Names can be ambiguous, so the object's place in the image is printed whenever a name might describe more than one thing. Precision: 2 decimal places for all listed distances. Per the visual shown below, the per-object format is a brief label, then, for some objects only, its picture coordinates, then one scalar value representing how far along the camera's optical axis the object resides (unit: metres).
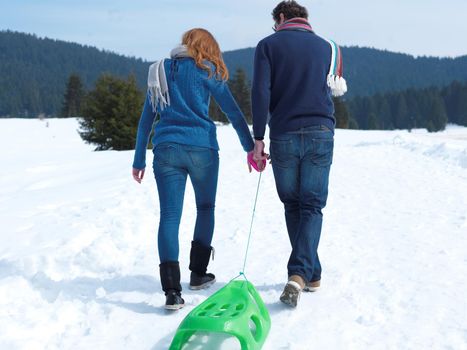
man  3.76
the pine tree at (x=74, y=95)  77.81
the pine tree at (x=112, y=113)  32.22
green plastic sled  2.89
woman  3.80
